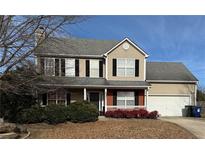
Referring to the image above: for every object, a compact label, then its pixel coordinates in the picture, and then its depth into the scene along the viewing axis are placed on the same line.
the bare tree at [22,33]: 13.23
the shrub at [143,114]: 23.58
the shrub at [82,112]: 20.08
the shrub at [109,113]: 23.59
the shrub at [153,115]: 23.58
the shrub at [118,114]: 23.27
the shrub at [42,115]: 19.50
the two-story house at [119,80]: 23.68
